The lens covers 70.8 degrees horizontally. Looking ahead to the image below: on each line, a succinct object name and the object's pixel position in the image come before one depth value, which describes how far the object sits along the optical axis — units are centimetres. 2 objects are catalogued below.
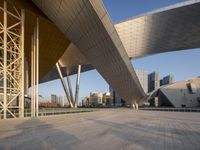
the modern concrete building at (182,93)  3319
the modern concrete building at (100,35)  894
